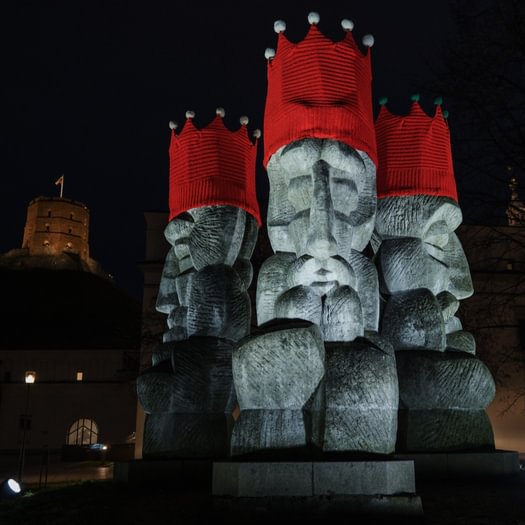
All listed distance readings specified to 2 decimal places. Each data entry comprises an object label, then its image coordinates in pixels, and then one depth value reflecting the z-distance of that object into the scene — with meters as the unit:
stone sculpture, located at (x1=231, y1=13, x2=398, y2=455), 4.96
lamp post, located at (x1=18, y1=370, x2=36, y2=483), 11.56
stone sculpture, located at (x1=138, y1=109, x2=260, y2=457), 6.66
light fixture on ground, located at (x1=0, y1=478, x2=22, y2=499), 7.64
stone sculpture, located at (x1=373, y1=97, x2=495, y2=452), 6.34
